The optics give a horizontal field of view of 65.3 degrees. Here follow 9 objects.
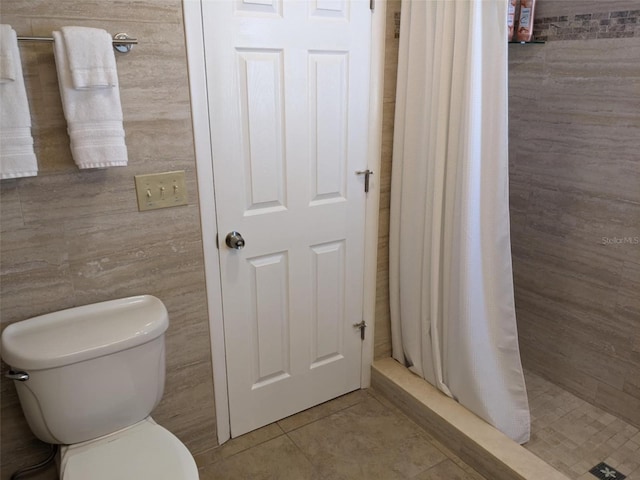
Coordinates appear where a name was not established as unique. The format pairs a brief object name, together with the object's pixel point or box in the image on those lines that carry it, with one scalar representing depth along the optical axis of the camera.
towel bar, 1.44
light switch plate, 1.61
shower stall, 1.98
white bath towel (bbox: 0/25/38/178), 1.25
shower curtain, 1.77
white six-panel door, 1.72
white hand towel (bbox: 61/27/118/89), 1.32
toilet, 1.36
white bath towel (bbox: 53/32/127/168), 1.34
